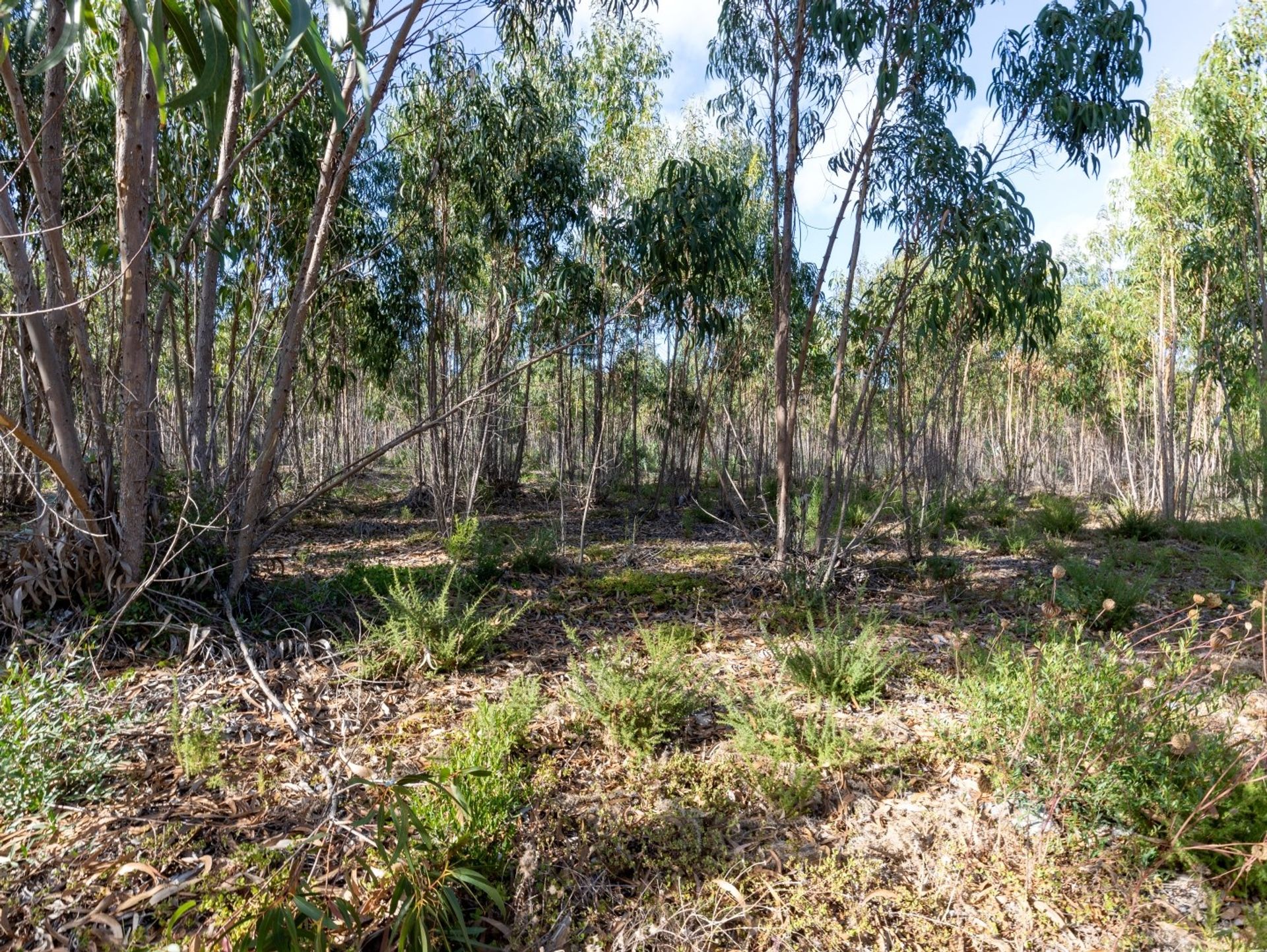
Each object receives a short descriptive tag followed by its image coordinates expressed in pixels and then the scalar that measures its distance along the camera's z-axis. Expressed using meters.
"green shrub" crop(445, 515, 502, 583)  4.92
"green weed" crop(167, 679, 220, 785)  2.24
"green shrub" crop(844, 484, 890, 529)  7.61
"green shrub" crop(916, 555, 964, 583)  5.09
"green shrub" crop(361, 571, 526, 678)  3.21
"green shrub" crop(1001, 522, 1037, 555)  6.32
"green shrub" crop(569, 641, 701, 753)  2.67
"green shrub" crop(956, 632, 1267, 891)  1.97
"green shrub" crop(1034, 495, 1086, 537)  7.66
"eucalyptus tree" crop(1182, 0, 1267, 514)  6.76
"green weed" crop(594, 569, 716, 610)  4.63
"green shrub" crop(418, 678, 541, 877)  1.93
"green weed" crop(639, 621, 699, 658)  3.00
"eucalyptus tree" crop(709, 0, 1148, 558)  4.05
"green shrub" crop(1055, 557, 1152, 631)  3.96
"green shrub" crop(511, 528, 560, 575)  5.29
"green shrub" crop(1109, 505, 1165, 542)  7.47
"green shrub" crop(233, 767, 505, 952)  1.46
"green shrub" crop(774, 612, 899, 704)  2.97
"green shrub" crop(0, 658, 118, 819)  1.98
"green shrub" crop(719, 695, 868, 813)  2.30
